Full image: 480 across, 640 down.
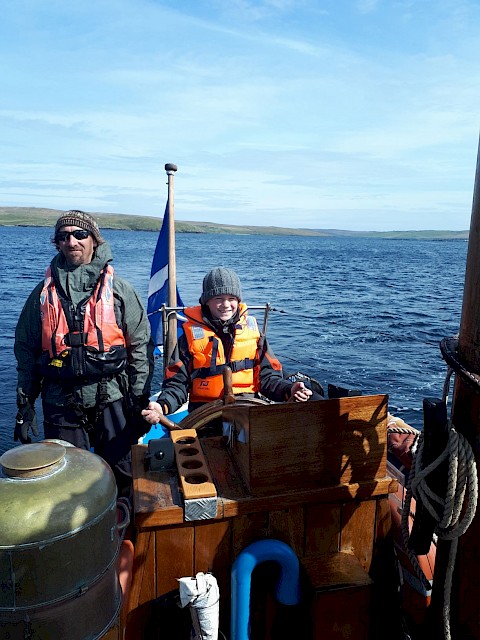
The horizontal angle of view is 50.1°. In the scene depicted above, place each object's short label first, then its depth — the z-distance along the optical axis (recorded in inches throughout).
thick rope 73.7
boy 146.1
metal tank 68.2
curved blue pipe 86.3
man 134.5
